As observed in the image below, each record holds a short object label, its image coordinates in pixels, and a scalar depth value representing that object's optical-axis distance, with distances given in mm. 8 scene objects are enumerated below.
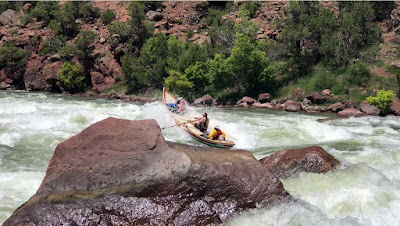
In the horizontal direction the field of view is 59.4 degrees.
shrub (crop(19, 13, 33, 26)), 45125
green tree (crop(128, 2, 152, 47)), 38562
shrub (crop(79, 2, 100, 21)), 47125
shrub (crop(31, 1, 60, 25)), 45250
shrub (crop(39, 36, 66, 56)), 38844
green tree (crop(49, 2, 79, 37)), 41719
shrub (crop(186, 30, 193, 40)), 40250
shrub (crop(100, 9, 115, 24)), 45094
